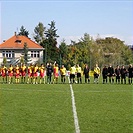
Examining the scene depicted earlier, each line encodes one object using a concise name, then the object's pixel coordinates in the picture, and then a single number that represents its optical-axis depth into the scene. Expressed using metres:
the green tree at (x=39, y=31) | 111.12
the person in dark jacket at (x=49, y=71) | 29.68
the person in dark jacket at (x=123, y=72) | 28.93
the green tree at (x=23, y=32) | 114.99
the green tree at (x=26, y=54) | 73.97
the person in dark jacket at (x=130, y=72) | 28.25
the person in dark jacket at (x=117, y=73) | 29.11
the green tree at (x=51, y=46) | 85.90
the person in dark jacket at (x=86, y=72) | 29.89
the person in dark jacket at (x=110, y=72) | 29.45
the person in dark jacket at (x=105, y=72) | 29.54
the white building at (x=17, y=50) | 81.31
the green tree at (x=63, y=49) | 79.58
